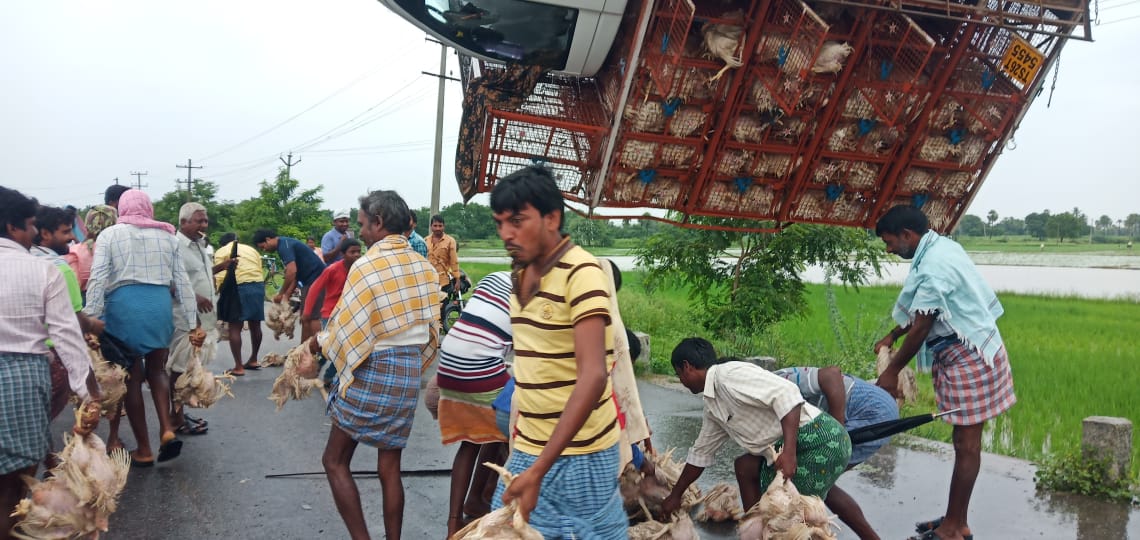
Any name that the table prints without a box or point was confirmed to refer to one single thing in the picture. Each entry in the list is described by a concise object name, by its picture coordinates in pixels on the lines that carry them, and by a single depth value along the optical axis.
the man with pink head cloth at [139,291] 4.97
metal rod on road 5.13
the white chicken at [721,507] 4.49
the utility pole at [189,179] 51.62
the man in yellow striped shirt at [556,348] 2.30
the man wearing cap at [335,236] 9.03
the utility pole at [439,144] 18.81
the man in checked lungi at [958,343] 3.97
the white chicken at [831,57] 4.61
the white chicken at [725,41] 4.60
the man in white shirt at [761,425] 3.44
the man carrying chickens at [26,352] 3.38
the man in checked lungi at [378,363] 3.52
